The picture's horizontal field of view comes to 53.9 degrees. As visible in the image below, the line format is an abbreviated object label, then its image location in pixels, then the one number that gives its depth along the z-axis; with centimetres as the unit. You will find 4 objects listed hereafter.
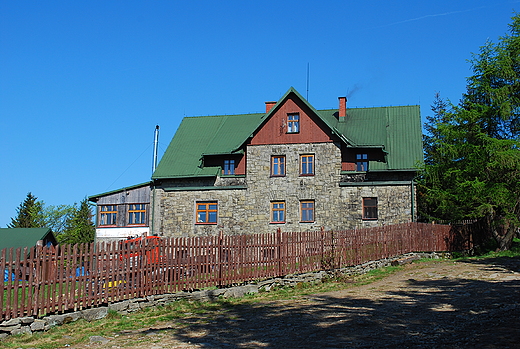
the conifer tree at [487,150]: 2541
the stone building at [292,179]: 2966
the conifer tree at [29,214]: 6103
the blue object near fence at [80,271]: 1307
